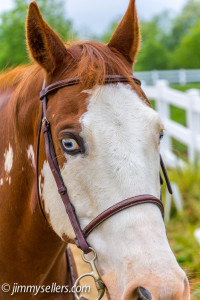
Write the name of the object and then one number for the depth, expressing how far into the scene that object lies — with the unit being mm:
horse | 2203
